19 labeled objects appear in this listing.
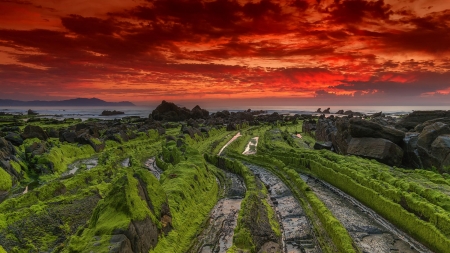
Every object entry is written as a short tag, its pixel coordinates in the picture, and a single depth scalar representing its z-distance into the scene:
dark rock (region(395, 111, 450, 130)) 52.81
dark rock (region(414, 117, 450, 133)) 44.59
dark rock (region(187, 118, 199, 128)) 90.11
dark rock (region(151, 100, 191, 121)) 132.12
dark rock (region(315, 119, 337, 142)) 60.06
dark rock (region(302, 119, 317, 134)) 88.19
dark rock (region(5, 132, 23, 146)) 41.94
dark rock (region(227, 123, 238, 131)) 95.61
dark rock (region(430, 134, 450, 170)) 29.39
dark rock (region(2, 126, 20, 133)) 66.88
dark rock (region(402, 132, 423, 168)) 33.94
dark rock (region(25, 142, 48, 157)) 36.56
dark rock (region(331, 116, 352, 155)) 43.58
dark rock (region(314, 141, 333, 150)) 49.31
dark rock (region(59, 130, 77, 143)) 51.50
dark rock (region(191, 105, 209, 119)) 143.00
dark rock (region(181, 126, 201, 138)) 68.69
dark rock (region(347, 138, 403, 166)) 34.88
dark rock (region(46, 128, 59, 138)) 57.12
